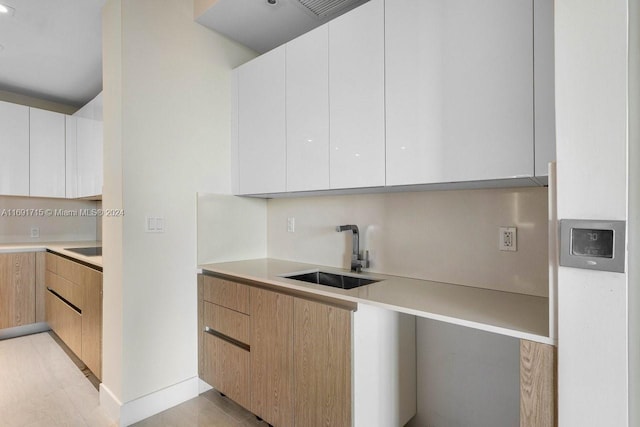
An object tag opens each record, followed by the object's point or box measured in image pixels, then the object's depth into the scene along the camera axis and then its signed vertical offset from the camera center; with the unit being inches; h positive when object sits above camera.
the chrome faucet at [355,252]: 77.6 -9.3
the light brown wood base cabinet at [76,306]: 88.7 -29.2
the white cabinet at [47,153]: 135.1 +24.8
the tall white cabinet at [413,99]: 47.3 +20.1
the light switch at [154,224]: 79.4 -2.7
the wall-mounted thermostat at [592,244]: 31.7 -3.2
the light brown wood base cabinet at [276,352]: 57.5 -28.4
